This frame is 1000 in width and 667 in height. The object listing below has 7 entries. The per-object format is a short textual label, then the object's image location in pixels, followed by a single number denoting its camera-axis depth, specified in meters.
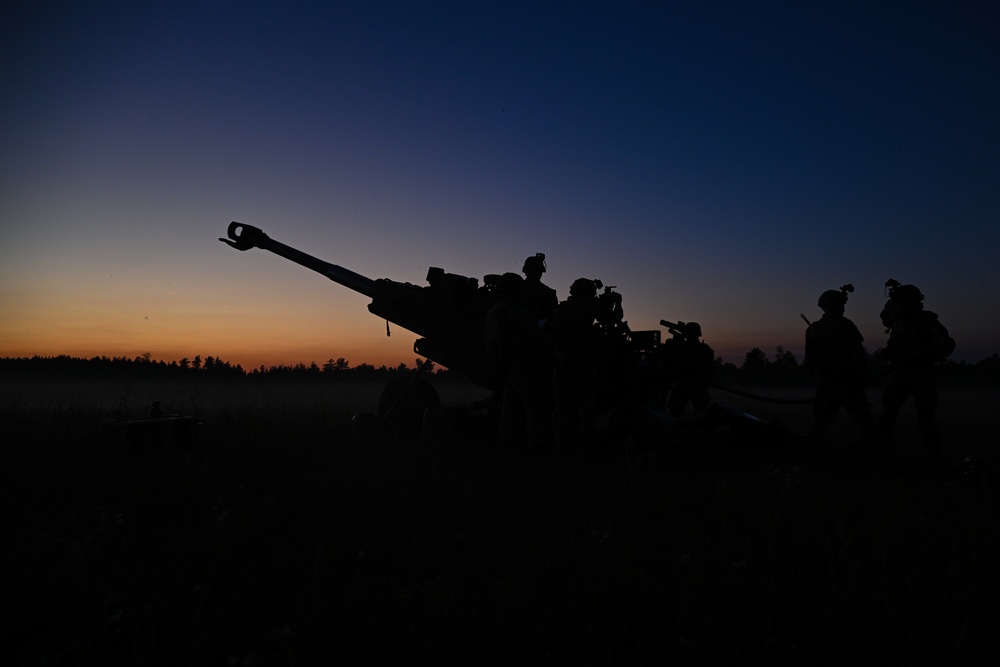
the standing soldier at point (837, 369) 7.24
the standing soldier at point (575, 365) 7.32
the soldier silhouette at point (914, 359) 6.79
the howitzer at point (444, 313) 9.00
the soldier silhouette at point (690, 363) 9.63
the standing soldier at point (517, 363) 6.97
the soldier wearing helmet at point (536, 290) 7.81
